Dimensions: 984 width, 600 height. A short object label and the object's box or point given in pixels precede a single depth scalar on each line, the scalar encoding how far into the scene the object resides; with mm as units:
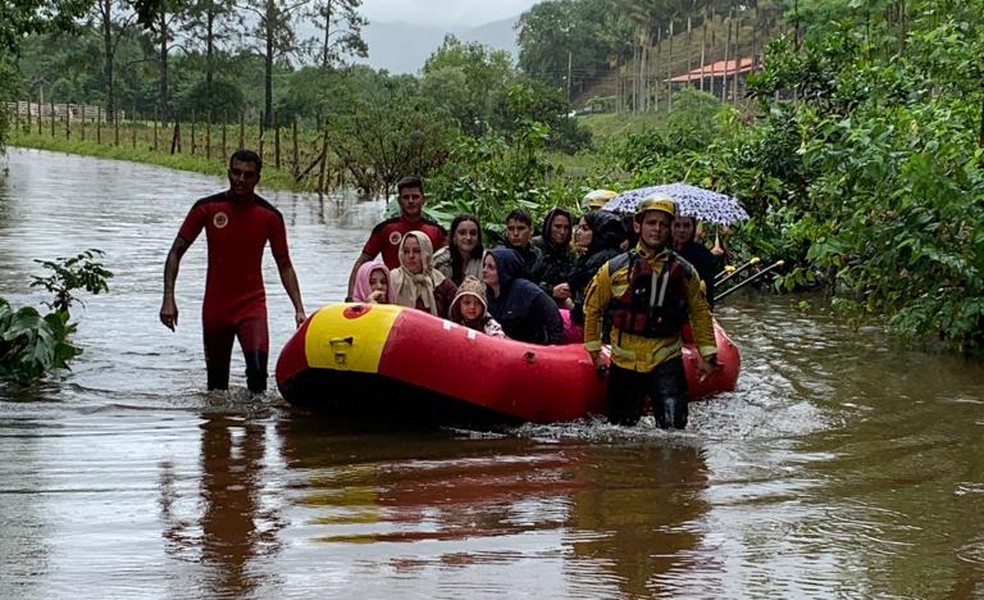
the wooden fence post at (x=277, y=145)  37834
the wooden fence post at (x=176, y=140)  48631
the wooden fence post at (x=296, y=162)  35594
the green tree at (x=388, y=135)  29594
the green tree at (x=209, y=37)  62469
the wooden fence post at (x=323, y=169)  33594
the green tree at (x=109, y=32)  60938
